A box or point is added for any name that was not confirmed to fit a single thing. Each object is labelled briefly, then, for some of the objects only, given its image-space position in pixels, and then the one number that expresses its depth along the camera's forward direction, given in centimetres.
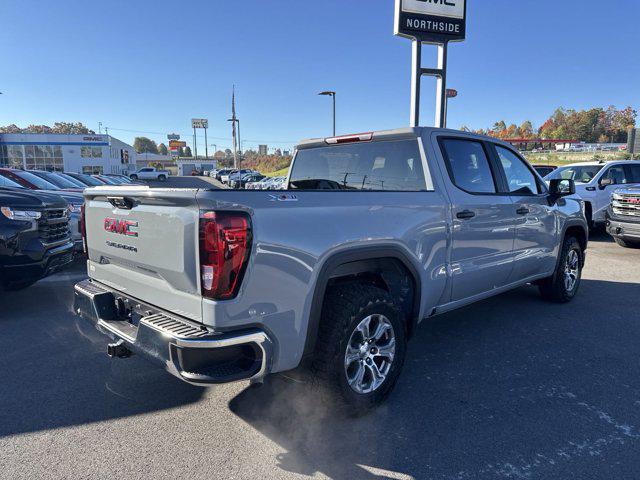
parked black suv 488
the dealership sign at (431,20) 1307
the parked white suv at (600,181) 1109
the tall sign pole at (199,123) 10438
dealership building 5400
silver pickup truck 236
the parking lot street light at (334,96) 3010
